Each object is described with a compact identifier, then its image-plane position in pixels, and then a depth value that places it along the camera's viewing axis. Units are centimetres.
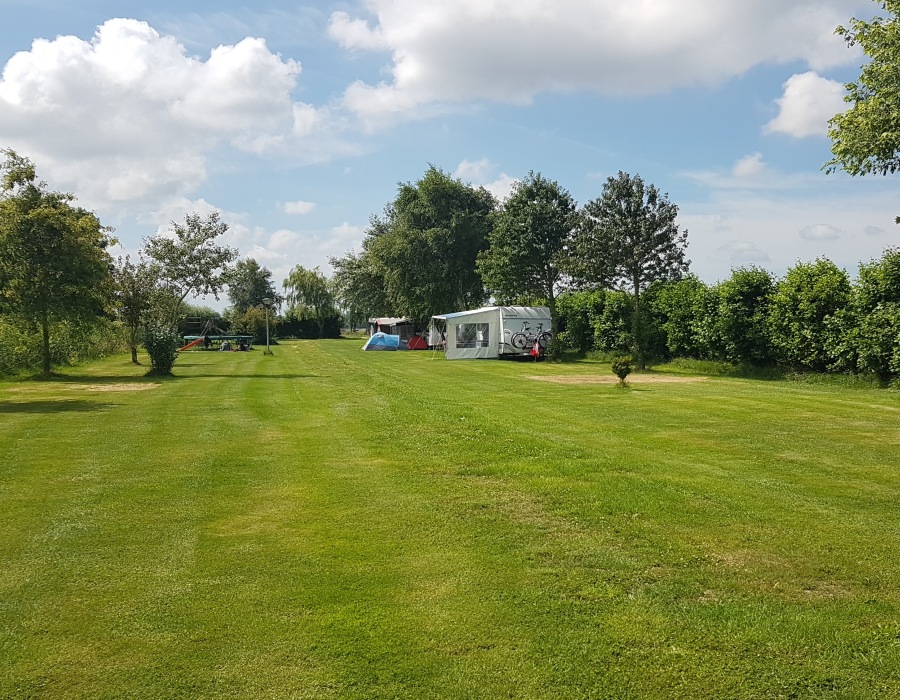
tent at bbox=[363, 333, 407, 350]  4191
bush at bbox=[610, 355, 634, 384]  1541
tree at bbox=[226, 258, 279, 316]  8744
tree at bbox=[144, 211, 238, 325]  3562
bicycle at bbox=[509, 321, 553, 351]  2862
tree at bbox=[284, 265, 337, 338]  7000
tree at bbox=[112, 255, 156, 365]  2705
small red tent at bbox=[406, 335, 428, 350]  4375
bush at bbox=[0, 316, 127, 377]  1970
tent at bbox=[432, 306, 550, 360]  2866
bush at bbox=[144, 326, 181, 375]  1998
